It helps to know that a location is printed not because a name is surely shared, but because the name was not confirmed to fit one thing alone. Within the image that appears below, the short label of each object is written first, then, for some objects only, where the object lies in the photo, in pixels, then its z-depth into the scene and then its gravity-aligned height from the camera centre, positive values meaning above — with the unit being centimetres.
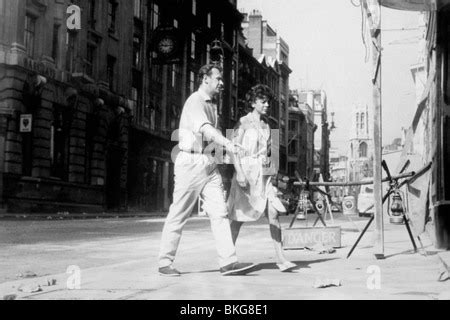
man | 400 +17
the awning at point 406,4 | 510 +162
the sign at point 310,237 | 668 -28
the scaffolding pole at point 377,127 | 535 +70
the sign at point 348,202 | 1311 +19
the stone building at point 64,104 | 1435 +284
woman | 445 +22
